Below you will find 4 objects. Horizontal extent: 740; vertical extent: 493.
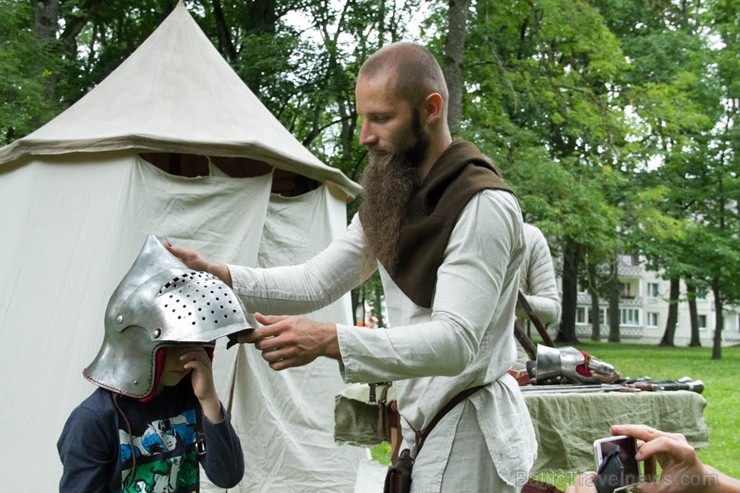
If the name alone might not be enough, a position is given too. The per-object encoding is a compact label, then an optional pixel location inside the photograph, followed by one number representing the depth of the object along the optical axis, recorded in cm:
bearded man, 191
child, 229
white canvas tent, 546
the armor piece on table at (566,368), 377
